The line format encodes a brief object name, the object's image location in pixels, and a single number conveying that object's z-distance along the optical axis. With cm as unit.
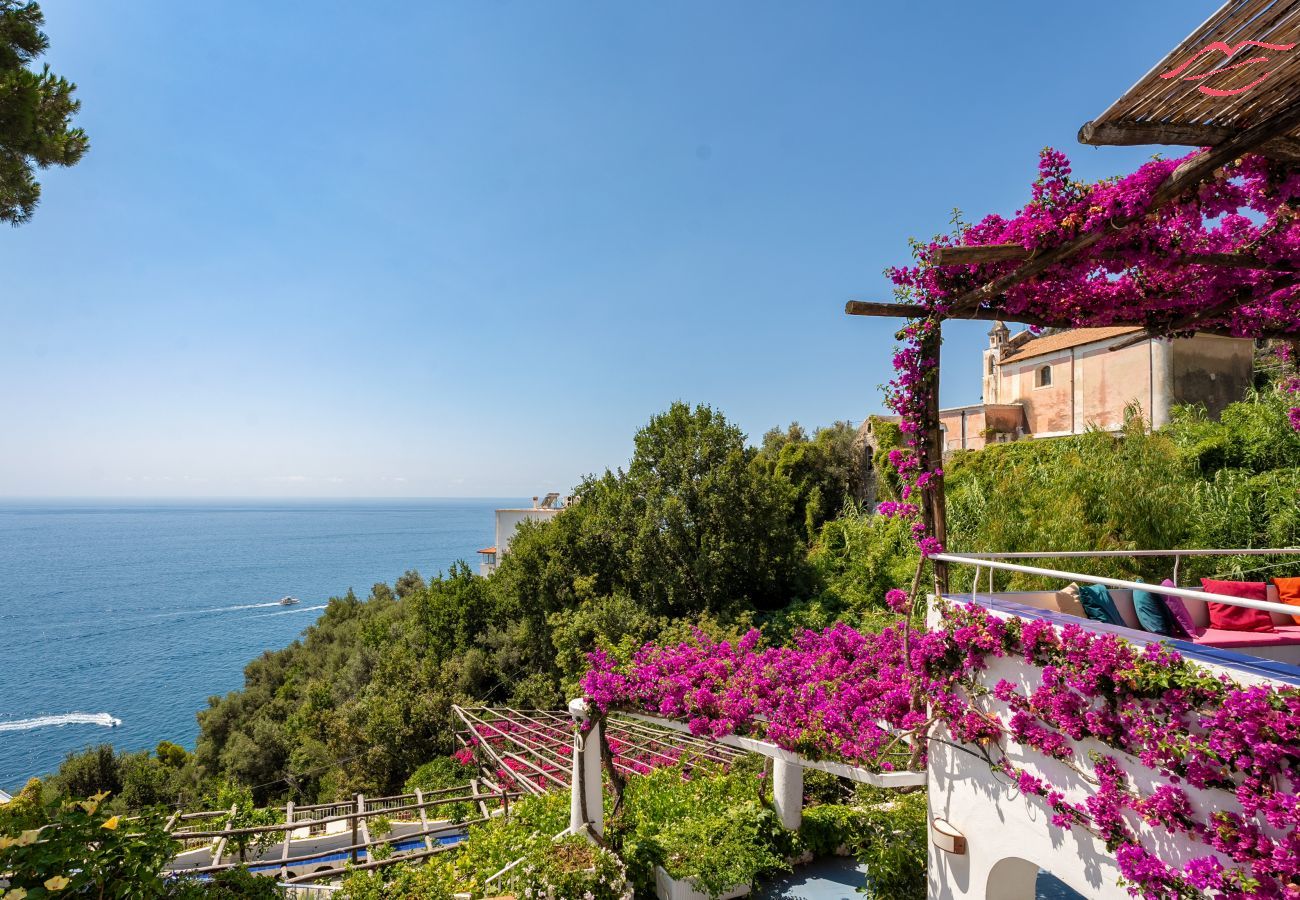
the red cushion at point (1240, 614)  456
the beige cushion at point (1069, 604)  484
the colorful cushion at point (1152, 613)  433
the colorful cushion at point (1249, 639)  400
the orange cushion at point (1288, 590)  528
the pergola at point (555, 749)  997
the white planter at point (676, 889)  586
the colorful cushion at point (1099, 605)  440
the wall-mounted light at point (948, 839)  384
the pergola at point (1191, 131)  250
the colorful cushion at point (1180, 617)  436
